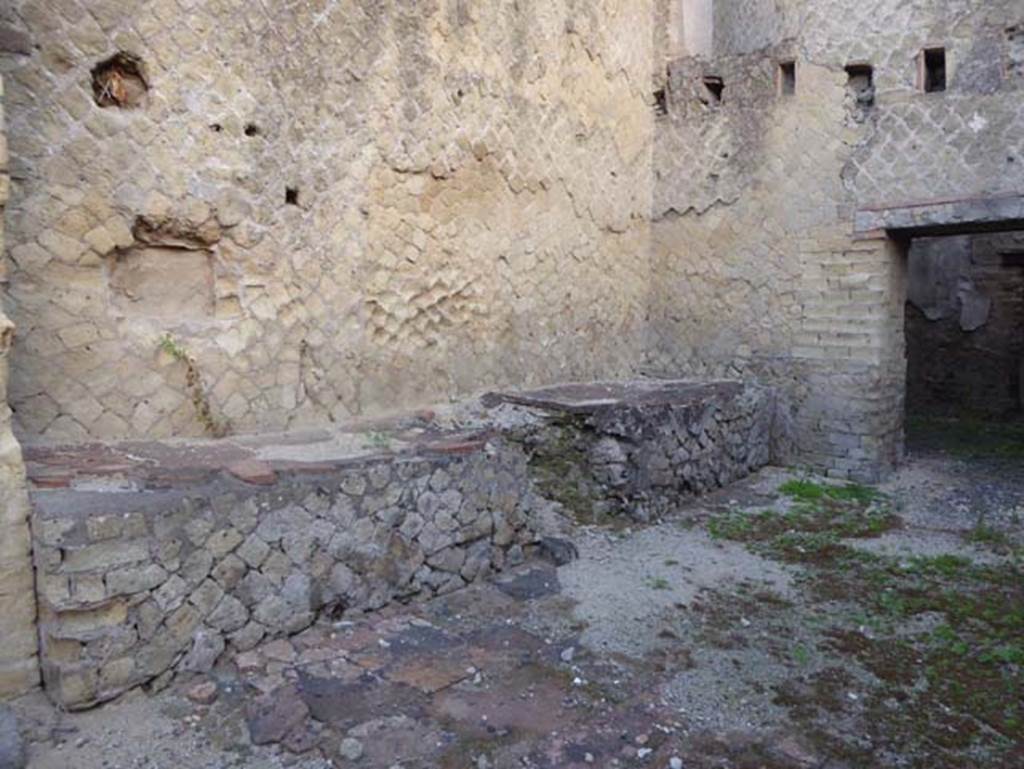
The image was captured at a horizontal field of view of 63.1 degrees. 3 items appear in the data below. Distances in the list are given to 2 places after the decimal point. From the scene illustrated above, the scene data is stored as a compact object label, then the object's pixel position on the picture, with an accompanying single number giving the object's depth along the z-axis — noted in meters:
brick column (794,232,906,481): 6.24
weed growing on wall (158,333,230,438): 3.77
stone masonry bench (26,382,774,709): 2.68
